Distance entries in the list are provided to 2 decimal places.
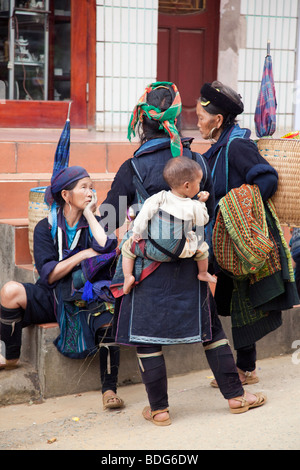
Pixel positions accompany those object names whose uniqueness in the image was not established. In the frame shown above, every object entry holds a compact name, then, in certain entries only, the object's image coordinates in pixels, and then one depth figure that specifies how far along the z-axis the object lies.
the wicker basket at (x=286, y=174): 7.51
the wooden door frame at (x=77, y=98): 15.25
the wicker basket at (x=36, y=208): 9.25
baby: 6.56
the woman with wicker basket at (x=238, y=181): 7.52
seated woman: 7.94
